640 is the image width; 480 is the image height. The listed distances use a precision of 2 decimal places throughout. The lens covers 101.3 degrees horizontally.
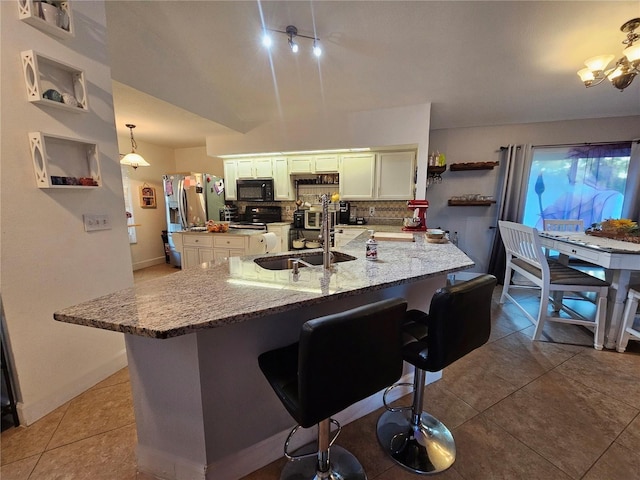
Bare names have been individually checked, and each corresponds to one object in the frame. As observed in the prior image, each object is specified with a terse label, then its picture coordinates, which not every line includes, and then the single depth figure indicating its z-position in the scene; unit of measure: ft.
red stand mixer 9.39
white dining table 6.68
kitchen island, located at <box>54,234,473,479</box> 3.16
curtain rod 11.63
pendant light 11.85
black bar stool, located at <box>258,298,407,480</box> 2.64
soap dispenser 5.31
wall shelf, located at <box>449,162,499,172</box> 12.94
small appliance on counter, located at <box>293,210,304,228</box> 14.87
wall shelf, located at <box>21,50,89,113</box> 4.83
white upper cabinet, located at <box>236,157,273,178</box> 15.46
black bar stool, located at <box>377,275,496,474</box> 3.55
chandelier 6.55
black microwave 15.37
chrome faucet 4.73
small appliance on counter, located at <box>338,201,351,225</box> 14.71
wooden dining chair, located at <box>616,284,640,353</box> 7.04
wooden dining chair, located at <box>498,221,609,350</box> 7.61
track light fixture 8.39
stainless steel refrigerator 14.97
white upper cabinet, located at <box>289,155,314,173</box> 14.58
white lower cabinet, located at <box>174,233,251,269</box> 12.31
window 12.00
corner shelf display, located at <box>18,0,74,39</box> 4.75
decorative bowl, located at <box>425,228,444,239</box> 7.14
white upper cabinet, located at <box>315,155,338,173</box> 14.23
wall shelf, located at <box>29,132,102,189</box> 5.01
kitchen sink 5.56
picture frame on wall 16.55
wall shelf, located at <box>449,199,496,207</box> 13.32
